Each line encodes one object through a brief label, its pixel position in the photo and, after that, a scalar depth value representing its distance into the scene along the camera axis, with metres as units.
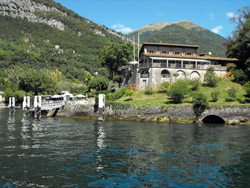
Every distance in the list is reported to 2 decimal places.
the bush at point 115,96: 48.34
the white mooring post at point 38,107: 42.33
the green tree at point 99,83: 69.75
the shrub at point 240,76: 50.53
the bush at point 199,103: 36.44
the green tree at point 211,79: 49.88
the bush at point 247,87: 40.46
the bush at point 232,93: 40.44
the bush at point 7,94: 90.86
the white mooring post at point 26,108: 45.41
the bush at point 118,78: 61.88
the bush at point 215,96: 40.25
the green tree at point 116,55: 64.94
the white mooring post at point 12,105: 50.62
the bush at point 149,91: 47.22
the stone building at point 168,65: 53.66
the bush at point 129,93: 45.02
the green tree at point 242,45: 50.03
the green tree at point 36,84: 92.49
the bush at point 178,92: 39.94
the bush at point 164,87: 46.81
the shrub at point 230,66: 56.54
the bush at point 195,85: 47.48
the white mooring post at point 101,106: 36.94
